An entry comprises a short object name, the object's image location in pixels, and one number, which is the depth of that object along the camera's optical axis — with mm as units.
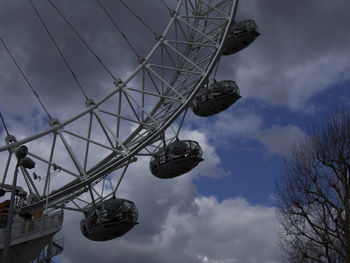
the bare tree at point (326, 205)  16453
